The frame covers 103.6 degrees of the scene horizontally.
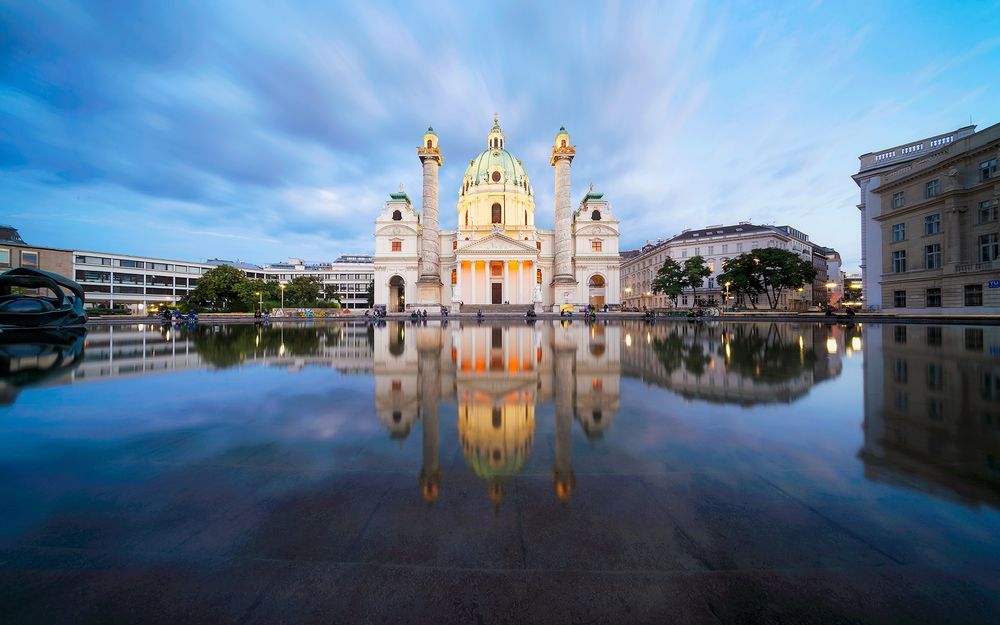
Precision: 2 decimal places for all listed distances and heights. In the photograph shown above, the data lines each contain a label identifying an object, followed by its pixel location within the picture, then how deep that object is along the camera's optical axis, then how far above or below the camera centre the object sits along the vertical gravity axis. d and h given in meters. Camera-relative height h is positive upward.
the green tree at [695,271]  59.66 +6.00
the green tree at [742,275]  52.78 +4.77
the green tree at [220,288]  53.62 +4.17
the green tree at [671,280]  61.19 +4.98
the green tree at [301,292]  65.94 +4.39
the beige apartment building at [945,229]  30.00 +6.52
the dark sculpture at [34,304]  21.53 +1.02
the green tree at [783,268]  51.31 +5.42
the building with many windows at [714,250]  72.38 +11.90
